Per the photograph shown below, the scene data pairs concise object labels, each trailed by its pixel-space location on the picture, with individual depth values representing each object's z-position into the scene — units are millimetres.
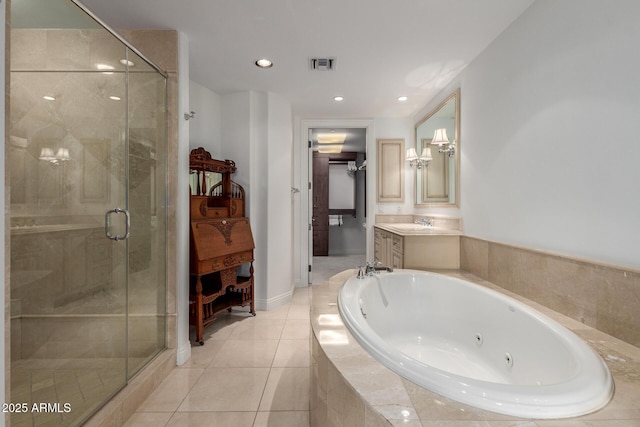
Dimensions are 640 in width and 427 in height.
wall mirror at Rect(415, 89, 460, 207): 2533
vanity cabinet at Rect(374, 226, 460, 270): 2332
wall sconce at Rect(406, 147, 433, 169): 3195
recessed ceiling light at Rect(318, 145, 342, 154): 5477
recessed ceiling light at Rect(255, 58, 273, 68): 2275
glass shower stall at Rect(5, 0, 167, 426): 1157
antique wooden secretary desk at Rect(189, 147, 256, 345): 2168
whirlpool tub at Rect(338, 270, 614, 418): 723
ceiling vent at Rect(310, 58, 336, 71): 2250
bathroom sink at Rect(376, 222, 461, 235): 2432
